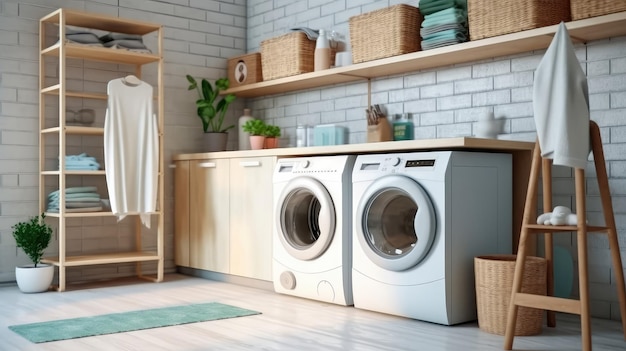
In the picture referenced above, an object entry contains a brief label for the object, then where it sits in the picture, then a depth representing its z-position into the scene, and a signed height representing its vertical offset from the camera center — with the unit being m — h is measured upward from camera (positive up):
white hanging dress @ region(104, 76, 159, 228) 4.58 +0.27
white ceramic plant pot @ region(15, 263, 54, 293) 4.36 -0.55
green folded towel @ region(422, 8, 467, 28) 3.85 +0.94
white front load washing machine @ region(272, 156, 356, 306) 3.83 -0.23
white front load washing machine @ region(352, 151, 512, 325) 3.32 -0.20
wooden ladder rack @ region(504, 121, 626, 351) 2.73 -0.23
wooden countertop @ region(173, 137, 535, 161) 3.33 +0.21
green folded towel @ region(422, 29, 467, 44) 3.86 +0.84
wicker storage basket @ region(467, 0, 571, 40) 3.47 +0.87
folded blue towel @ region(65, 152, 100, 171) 4.56 +0.17
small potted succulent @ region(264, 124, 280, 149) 5.04 +0.38
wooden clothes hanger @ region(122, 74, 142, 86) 4.72 +0.73
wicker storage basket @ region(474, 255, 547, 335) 3.11 -0.47
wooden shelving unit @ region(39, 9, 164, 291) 4.45 +0.64
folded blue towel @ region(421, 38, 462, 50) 3.88 +0.80
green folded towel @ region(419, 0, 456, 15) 3.91 +1.02
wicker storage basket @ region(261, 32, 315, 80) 4.86 +0.94
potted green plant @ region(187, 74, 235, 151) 5.32 +0.62
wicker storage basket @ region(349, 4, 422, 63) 4.10 +0.93
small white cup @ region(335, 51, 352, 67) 4.61 +0.85
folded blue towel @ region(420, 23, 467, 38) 3.86 +0.88
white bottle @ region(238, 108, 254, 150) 5.36 +0.40
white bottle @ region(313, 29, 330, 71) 4.73 +0.91
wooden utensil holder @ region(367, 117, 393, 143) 4.43 +0.35
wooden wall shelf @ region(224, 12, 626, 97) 3.33 +0.74
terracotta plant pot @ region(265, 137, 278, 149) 5.04 +0.33
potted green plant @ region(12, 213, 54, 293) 4.37 -0.42
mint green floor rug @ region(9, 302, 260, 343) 3.18 -0.65
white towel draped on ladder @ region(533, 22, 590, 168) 2.76 +0.32
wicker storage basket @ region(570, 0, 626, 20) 3.17 +0.82
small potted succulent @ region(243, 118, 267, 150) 4.97 +0.40
